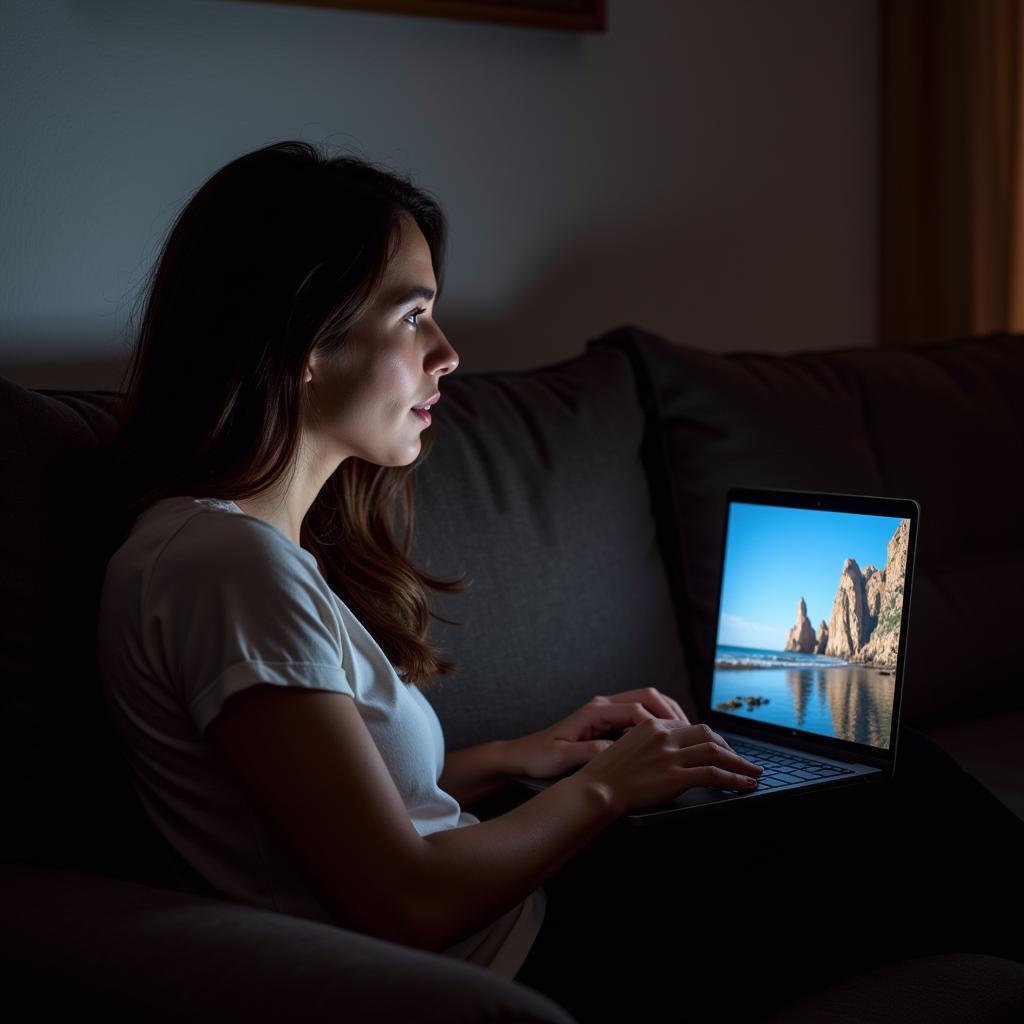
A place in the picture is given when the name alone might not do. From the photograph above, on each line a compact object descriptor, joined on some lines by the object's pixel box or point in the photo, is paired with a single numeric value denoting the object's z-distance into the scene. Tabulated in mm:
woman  822
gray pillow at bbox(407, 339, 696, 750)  1357
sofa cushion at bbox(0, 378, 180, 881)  923
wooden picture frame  1648
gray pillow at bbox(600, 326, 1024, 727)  1598
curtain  2227
